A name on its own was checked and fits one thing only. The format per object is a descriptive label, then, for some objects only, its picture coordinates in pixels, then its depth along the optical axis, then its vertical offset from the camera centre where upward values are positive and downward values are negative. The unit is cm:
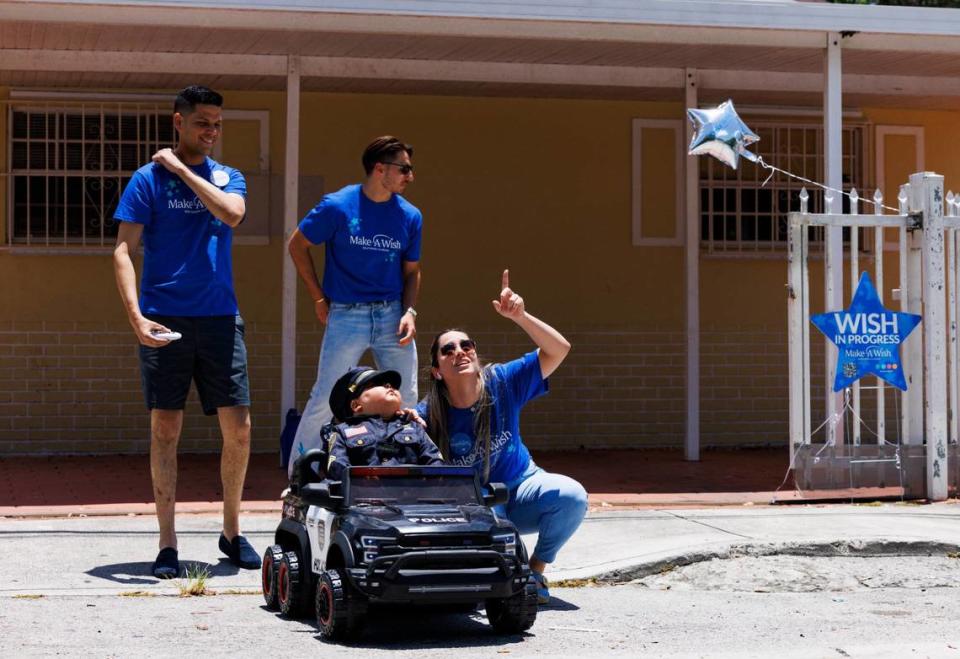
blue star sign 1710 +26
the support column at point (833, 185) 1728 +125
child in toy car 1076 -22
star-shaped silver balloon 1609 +143
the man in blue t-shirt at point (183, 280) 1248 +43
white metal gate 1687 +2
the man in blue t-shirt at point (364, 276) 1360 +50
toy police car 980 -64
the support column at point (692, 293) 2153 +66
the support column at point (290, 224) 1956 +109
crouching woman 1131 -22
